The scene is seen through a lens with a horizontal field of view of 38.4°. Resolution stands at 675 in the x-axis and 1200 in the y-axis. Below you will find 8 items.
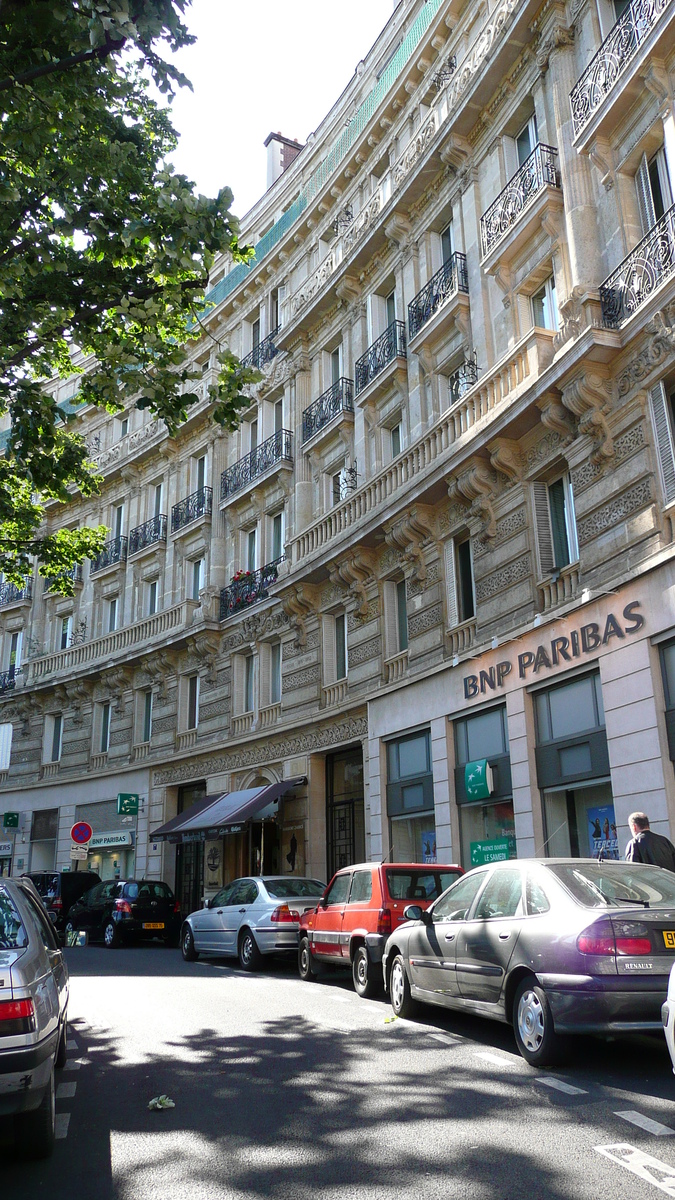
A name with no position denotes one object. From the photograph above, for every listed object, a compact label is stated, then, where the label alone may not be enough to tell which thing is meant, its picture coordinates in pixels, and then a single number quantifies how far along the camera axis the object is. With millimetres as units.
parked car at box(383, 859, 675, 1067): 6551
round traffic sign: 21797
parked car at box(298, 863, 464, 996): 11258
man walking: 9367
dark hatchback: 21641
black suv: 25266
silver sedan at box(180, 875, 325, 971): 15078
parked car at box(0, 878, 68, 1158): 4797
